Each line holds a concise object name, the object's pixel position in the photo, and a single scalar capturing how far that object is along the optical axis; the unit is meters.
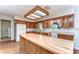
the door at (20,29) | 2.99
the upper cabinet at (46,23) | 2.62
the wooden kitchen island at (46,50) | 0.44
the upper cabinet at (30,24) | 3.21
